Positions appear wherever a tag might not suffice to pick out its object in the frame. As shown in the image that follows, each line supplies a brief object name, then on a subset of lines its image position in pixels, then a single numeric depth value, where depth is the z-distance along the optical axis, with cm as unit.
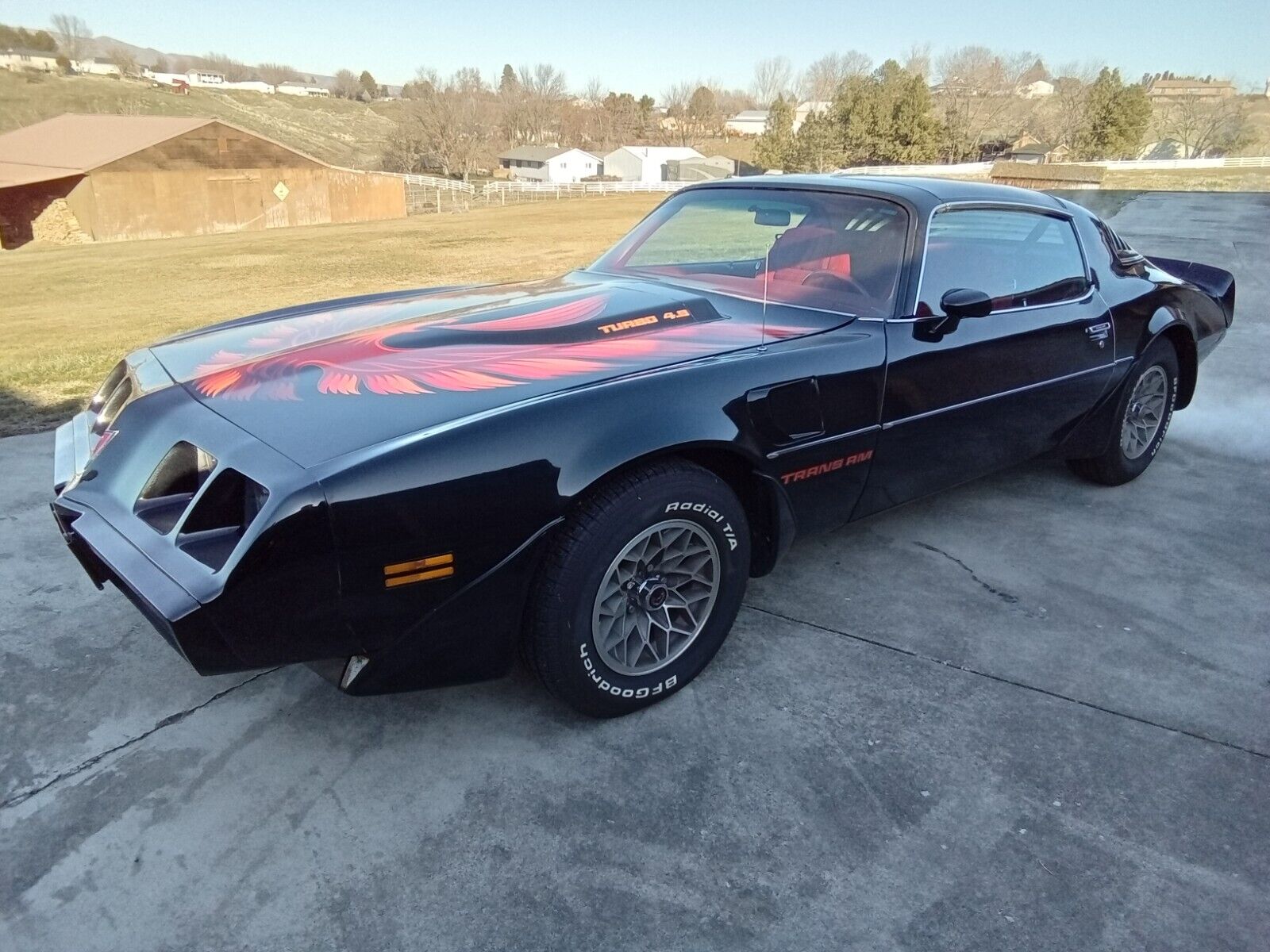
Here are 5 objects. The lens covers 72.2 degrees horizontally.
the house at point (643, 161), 8050
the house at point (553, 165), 8244
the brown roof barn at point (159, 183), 2959
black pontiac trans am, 195
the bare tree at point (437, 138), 7769
